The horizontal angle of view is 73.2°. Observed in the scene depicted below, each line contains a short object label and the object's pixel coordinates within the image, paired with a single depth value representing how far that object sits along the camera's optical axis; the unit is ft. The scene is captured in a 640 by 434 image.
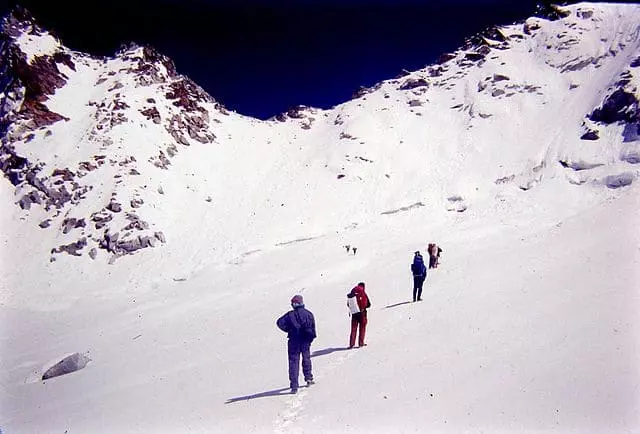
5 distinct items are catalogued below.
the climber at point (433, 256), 75.46
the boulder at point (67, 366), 57.64
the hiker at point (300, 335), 30.30
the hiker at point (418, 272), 52.01
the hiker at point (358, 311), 38.17
